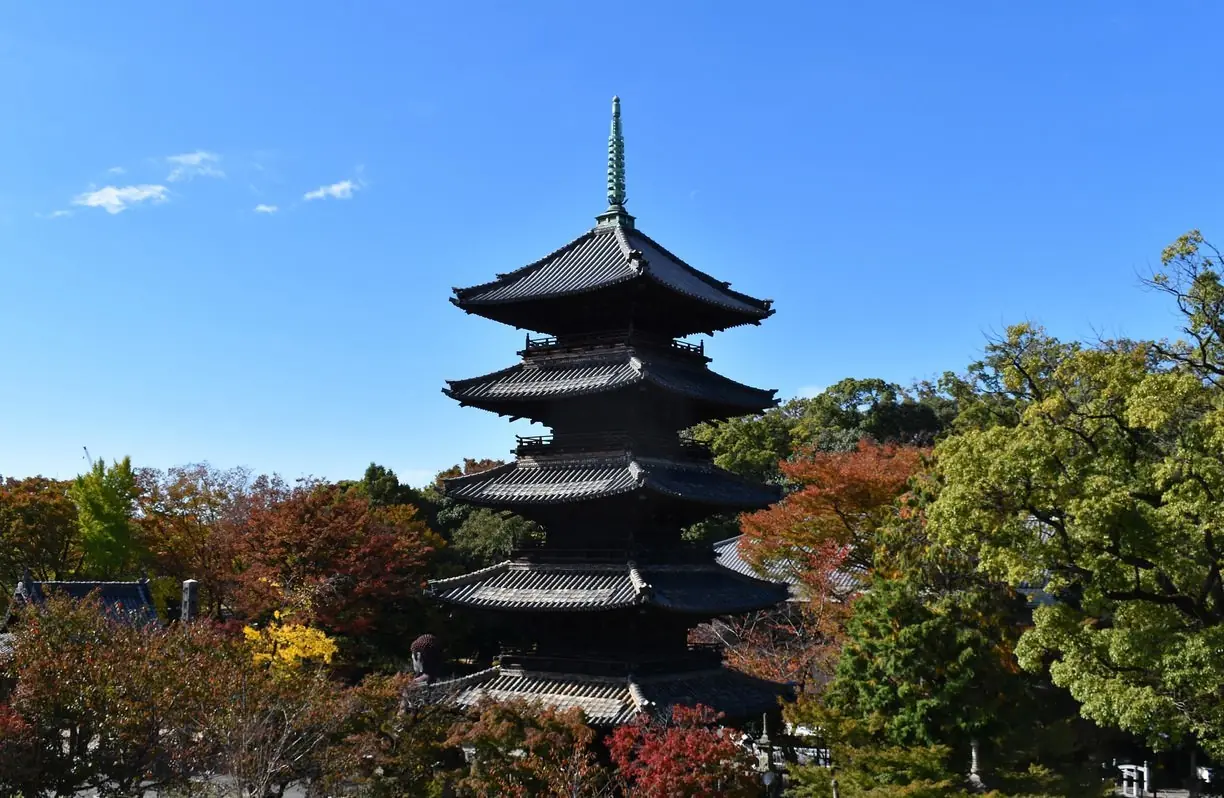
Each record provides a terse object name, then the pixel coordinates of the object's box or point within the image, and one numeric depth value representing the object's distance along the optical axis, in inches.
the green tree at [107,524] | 1763.0
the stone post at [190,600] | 1338.2
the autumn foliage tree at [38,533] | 1752.0
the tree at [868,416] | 2456.9
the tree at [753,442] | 2359.7
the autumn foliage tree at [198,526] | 1600.6
